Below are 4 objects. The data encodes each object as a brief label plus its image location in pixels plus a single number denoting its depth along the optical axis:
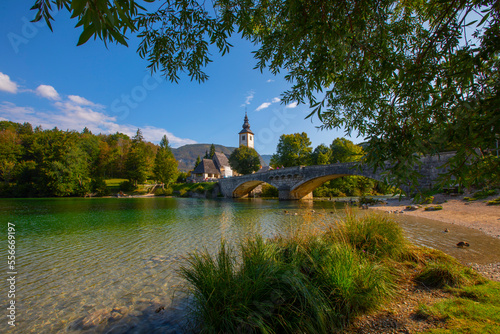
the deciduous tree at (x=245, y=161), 50.94
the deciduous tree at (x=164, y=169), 51.56
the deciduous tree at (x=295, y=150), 44.22
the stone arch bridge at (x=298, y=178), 17.66
